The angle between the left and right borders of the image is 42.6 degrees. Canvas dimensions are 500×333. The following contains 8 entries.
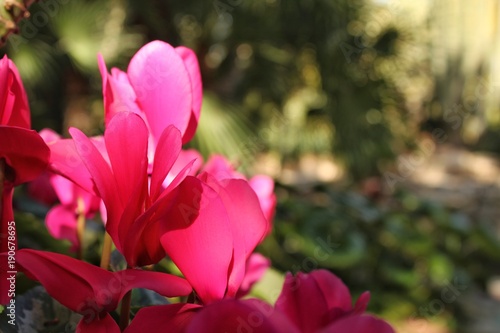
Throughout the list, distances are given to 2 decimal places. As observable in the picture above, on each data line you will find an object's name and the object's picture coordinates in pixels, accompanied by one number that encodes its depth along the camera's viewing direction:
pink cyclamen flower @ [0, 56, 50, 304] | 0.22
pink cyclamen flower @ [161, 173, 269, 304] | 0.21
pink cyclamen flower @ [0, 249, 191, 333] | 0.20
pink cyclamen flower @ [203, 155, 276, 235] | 0.41
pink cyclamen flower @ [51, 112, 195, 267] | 0.21
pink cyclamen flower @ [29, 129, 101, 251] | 0.36
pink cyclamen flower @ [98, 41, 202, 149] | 0.26
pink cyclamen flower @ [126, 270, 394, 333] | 0.18
